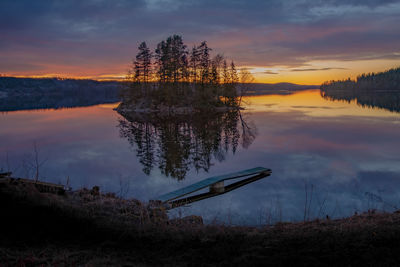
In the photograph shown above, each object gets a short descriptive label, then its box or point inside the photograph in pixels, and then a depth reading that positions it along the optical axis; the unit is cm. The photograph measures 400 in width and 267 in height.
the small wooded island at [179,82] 7038
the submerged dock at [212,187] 1195
